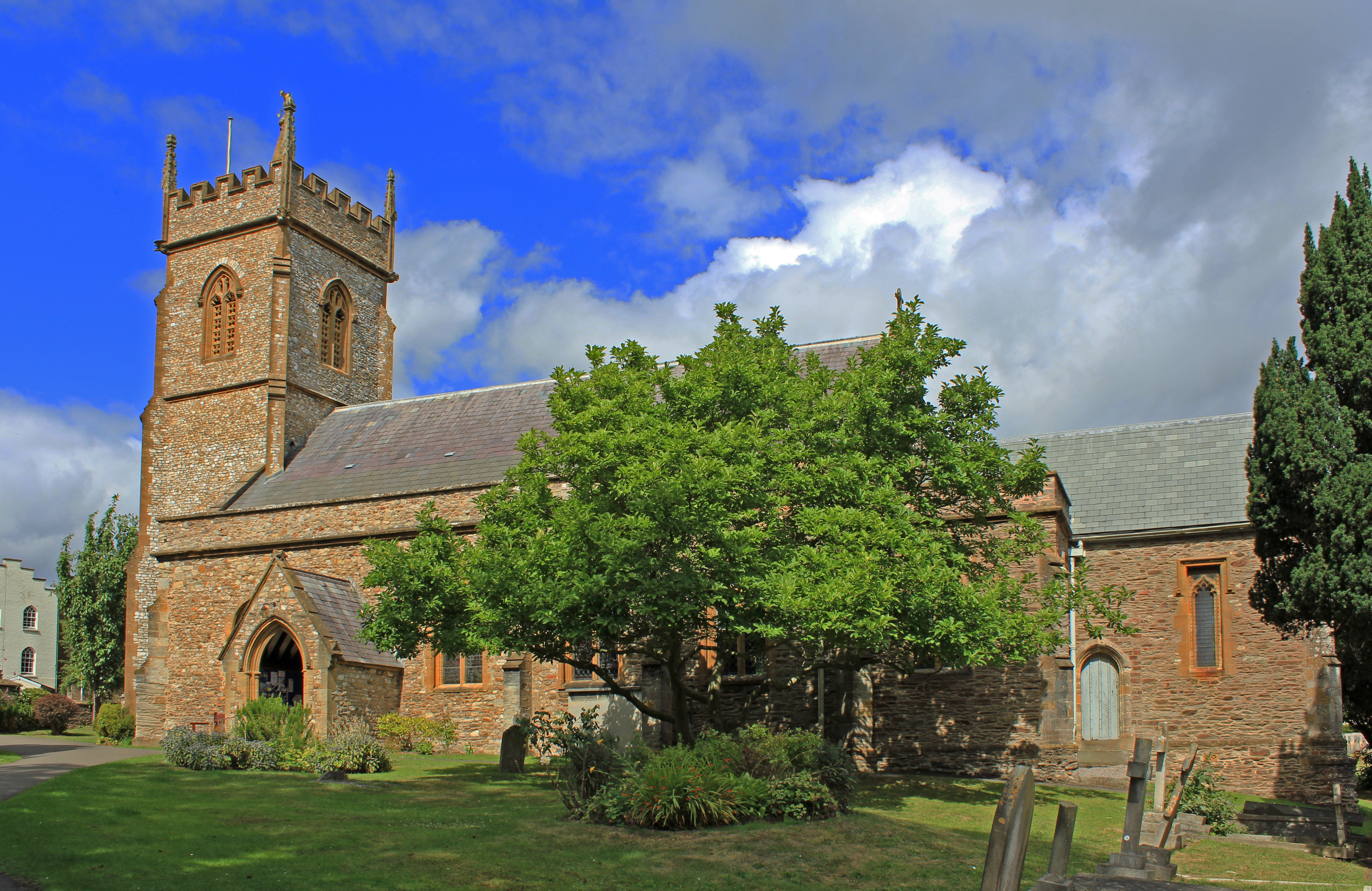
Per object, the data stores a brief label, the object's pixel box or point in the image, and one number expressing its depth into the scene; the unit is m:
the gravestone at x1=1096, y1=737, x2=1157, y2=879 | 9.69
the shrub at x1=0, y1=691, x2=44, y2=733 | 34.88
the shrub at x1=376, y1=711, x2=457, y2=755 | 25.23
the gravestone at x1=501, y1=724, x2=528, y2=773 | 20.72
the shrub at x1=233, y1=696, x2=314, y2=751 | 21.00
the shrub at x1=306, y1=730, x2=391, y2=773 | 19.97
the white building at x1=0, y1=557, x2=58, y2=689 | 58.62
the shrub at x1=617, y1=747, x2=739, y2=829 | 13.72
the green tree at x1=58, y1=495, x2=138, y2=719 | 42.81
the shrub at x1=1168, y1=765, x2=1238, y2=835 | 18.06
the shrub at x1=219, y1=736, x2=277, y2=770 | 19.86
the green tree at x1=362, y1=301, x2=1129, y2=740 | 15.90
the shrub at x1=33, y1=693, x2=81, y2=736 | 34.84
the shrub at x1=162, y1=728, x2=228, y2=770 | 19.64
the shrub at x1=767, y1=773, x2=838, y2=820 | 14.73
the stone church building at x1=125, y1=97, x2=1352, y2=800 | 22.59
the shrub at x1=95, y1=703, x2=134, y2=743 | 28.92
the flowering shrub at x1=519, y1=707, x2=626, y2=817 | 14.86
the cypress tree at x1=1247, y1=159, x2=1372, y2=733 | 14.62
